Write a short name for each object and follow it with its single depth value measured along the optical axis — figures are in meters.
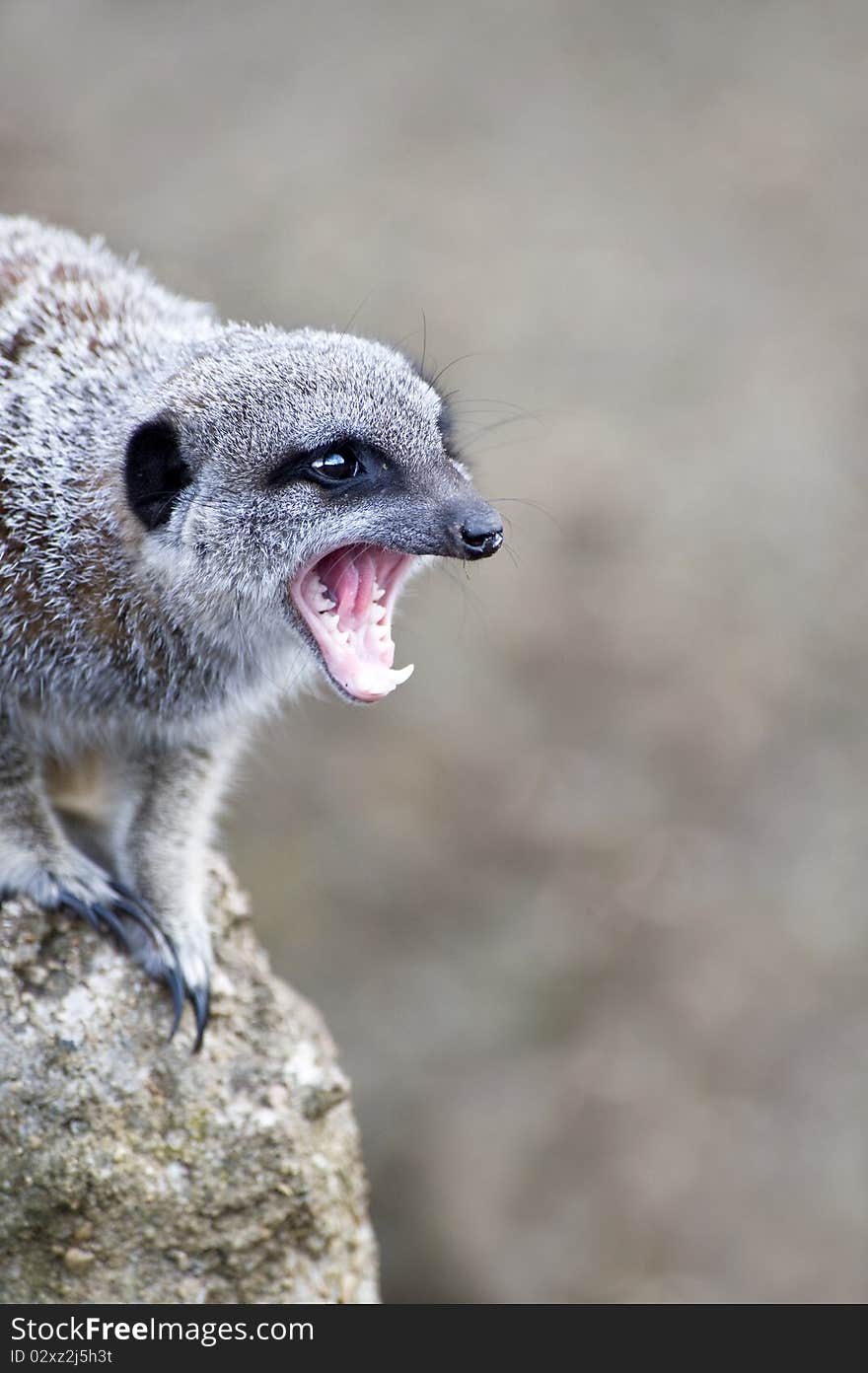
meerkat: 6.68
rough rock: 6.71
